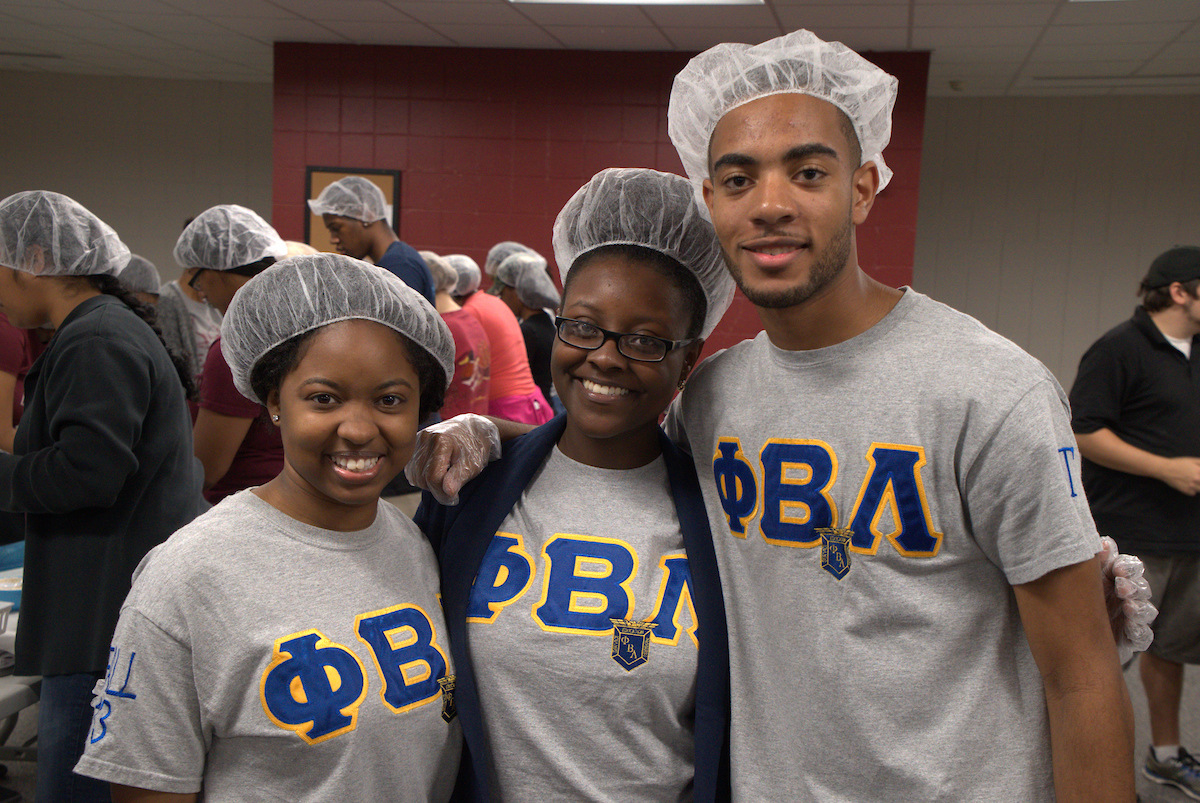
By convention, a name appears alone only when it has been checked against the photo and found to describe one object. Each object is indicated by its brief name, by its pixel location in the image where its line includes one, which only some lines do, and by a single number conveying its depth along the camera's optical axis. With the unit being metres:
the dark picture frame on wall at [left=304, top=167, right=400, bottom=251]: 6.71
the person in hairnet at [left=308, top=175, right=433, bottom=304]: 4.08
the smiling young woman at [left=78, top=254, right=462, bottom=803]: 1.07
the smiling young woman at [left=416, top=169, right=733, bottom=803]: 1.24
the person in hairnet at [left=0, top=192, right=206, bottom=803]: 1.72
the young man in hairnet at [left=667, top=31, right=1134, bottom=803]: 1.08
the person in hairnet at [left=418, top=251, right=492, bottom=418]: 3.77
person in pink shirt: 4.32
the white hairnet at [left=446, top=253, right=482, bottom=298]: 5.53
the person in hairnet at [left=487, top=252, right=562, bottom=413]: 5.17
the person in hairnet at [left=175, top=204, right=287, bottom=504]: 2.26
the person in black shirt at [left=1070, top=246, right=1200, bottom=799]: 2.88
